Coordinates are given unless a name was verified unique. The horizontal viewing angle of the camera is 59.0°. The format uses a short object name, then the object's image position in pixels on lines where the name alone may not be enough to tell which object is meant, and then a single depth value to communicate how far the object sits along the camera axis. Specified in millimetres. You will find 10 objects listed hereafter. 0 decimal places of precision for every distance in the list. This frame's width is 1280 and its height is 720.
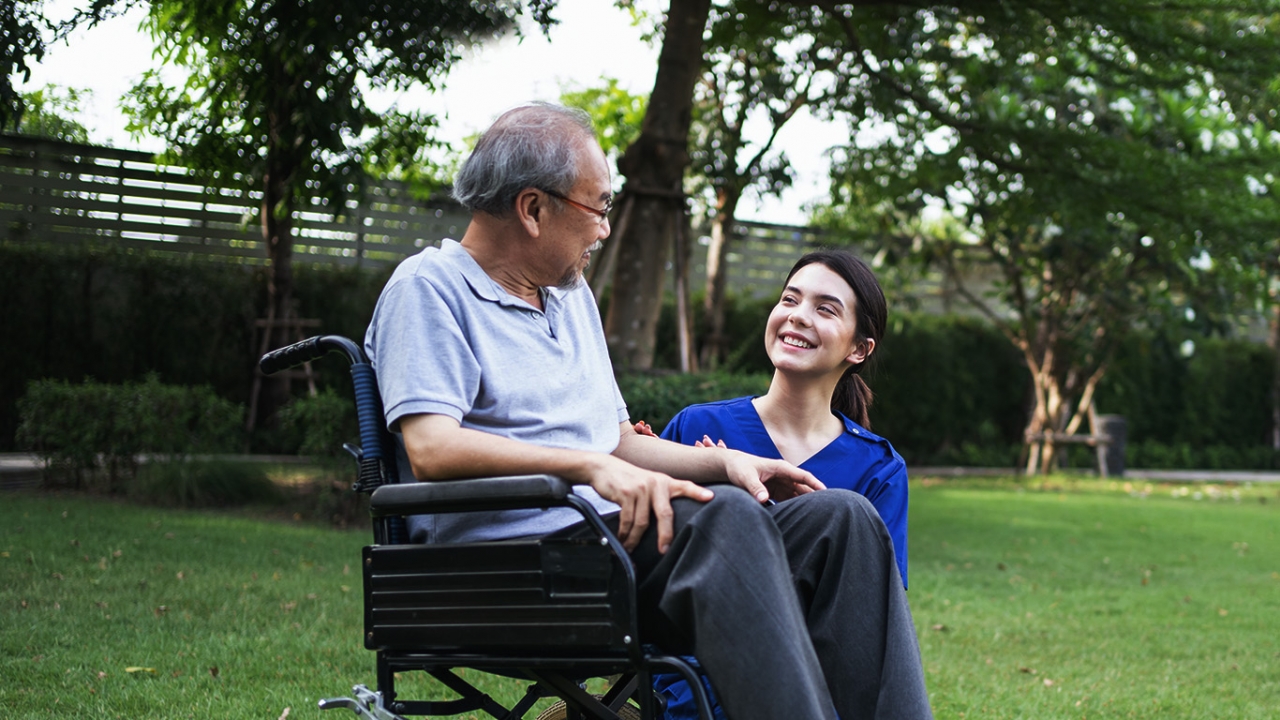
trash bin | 13383
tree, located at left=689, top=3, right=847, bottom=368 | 11133
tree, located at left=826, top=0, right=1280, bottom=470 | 7879
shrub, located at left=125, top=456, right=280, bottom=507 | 7836
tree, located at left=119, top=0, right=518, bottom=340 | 7121
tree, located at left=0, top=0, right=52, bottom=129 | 5590
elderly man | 1714
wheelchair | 1730
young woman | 2611
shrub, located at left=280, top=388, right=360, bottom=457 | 7414
